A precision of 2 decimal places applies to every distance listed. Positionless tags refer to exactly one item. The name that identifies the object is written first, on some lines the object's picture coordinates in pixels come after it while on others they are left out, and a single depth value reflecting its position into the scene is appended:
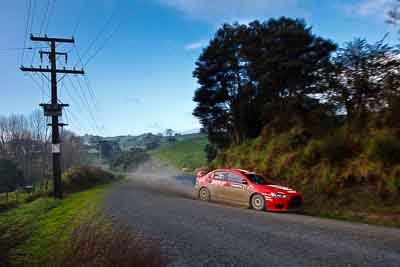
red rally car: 11.46
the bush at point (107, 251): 3.71
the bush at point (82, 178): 25.33
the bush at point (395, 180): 10.02
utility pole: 18.20
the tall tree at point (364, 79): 12.91
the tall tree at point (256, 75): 18.30
